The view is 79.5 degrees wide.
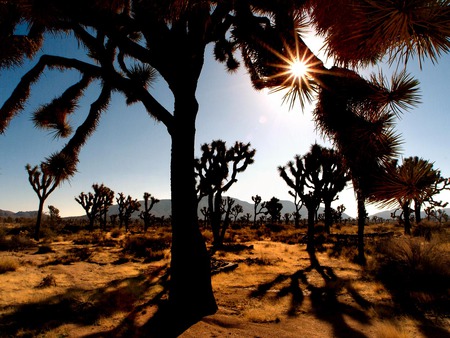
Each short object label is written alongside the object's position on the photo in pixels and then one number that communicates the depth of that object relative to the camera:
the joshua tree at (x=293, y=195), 25.17
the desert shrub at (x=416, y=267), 7.09
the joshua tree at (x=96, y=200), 27.32
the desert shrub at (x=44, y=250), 12.14
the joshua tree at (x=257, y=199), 38.48
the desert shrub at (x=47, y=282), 6.83
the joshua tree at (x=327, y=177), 14.34
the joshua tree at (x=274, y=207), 38.25
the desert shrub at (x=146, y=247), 12.42
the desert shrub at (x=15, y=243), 12.75
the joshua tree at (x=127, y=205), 32.06
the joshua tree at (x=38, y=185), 16.42
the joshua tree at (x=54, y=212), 35.50
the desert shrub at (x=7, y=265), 8.09
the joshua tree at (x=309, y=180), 14.53
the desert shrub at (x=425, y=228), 17.77
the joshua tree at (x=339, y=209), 44.03
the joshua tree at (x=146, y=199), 28.07
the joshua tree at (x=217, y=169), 14.41
